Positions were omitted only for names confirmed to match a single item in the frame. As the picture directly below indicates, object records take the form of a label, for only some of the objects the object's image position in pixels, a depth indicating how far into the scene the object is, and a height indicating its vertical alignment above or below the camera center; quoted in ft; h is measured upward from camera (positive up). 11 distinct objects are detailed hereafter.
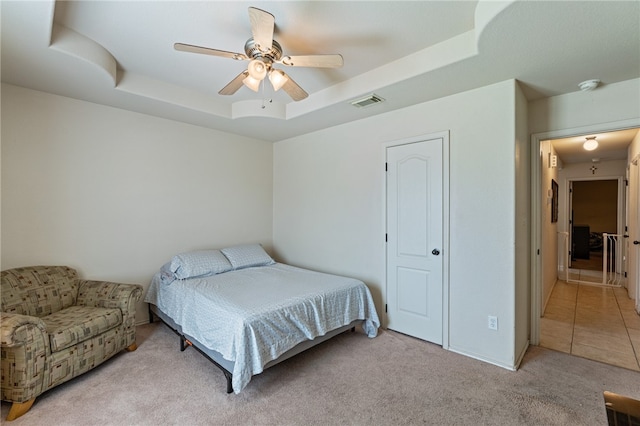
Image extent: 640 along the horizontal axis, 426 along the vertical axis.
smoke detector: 8.03 +3.57
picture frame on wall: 16.43 +0.77
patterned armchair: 6.28 -2.84
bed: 7.06 -2.68
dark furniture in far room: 24.79 -2.29
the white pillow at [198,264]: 10.36 -1.91
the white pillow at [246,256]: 12.04 -1.84
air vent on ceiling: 9.35 +3.65
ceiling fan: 5.68 +3.35
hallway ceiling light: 13.71 +3.36
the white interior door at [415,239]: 9.61 -0.87
